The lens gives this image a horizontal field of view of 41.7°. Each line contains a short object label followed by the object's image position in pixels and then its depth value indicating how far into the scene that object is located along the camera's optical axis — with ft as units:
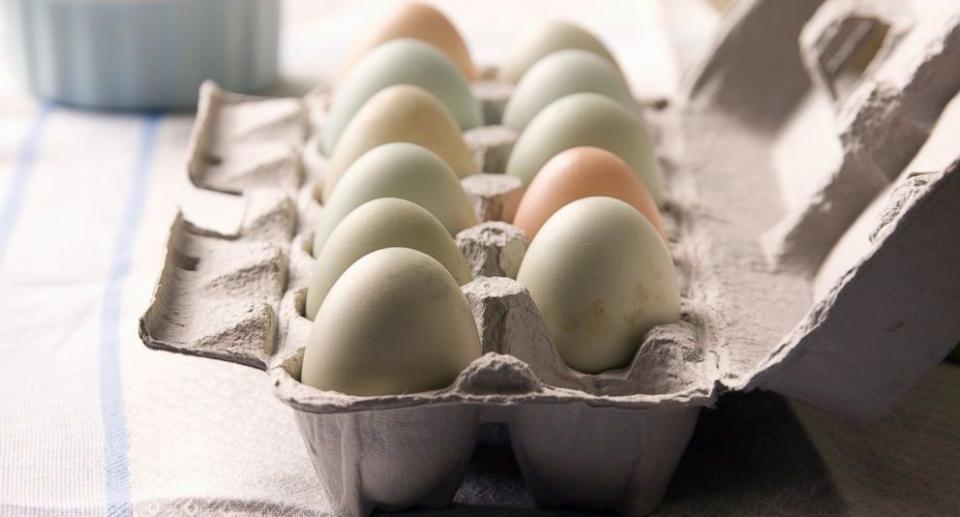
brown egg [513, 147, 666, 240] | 3.16
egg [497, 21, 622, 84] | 4.26
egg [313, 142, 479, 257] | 3.12
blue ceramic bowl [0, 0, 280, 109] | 5.13
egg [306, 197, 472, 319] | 2.87
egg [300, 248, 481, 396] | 2.54
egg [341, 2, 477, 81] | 4.29
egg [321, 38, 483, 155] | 3.79
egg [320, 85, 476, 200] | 3.43
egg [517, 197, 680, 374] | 2.83
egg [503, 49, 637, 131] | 3.82
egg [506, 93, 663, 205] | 3.47
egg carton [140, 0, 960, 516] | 2.60
